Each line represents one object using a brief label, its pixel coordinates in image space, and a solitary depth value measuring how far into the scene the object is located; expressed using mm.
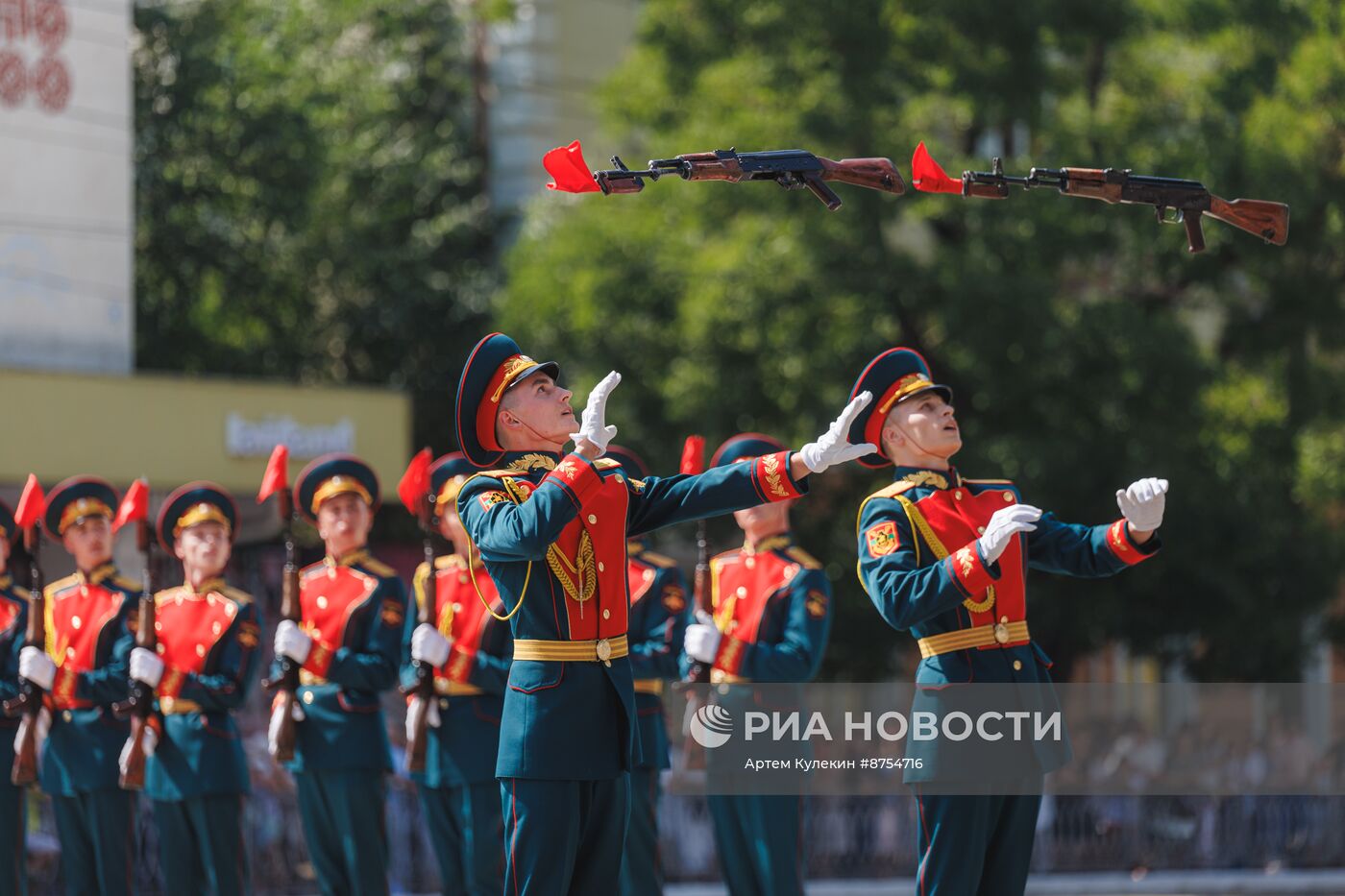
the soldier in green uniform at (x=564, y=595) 12773
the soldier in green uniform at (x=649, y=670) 18969
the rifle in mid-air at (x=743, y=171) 12781
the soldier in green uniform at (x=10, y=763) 20078
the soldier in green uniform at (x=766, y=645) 18328
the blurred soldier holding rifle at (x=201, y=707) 19000
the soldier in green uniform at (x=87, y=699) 19531
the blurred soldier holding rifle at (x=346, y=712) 18812
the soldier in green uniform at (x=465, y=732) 18281
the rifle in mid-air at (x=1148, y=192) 14055
